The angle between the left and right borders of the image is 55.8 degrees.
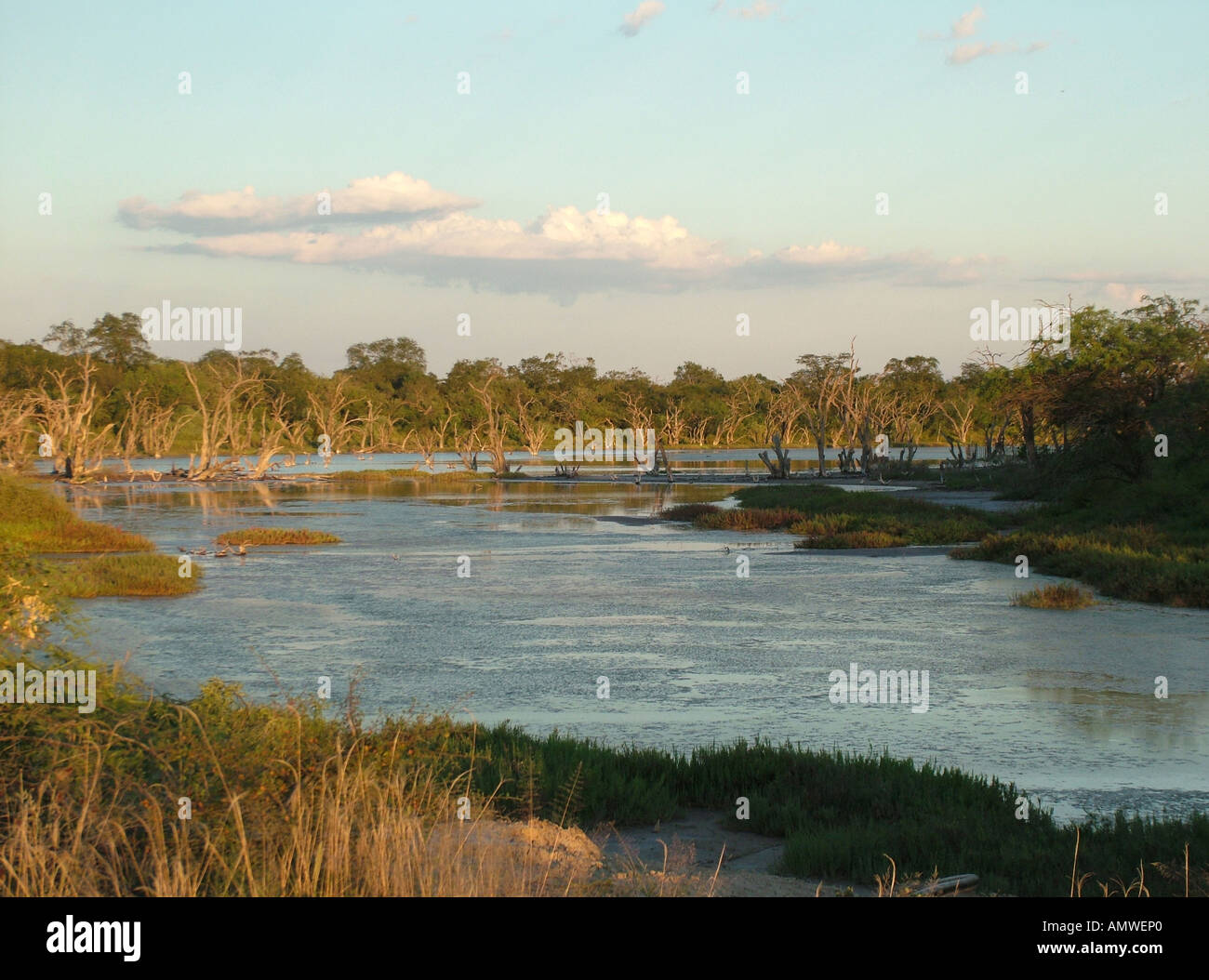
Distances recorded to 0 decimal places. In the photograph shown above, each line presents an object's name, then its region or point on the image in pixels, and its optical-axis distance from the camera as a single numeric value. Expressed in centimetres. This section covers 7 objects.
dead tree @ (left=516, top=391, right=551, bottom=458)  10069
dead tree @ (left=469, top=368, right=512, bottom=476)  7425
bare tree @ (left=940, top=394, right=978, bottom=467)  10250
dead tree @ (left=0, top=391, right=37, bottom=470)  3675
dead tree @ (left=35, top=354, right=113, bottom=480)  5919
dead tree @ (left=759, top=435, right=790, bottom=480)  6148
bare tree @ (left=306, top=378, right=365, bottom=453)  9088
